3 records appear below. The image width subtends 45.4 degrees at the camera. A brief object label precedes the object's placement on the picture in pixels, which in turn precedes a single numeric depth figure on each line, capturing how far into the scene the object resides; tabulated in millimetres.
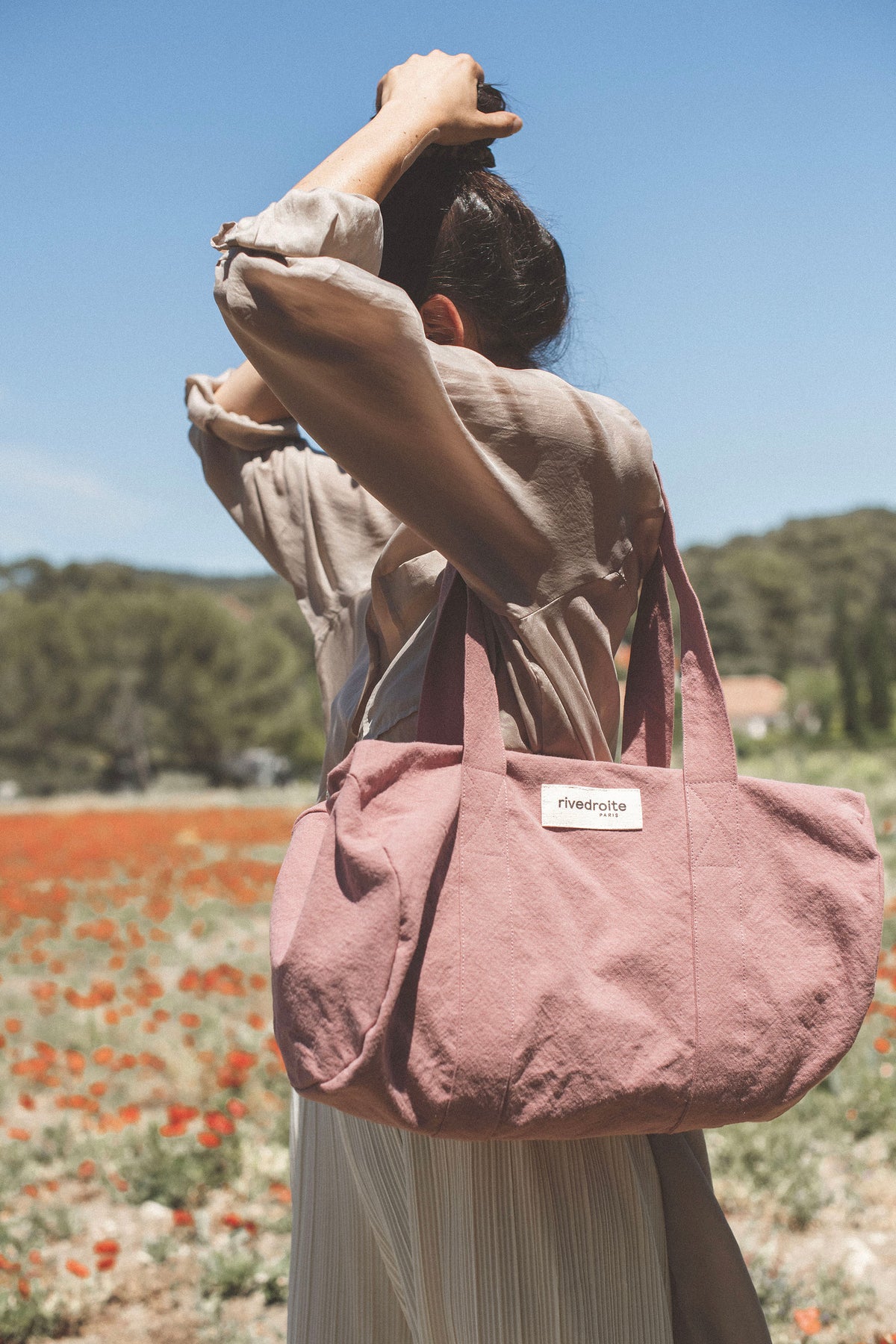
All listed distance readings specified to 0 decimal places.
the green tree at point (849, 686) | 41406
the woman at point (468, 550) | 1186
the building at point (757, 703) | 64688
